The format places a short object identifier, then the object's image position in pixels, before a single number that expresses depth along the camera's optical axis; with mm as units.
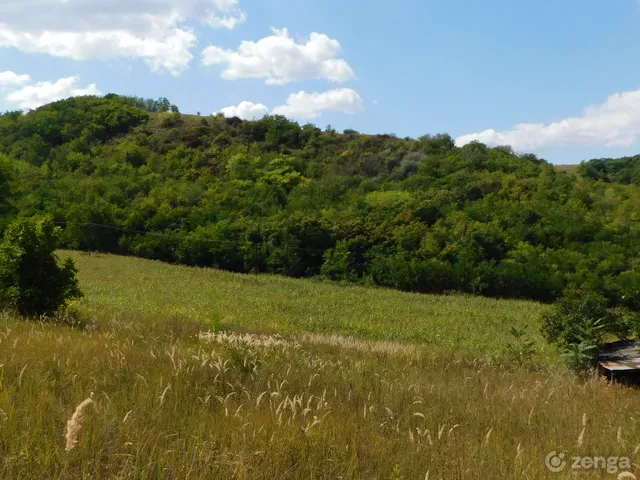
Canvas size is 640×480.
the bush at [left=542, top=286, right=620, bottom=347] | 10938
